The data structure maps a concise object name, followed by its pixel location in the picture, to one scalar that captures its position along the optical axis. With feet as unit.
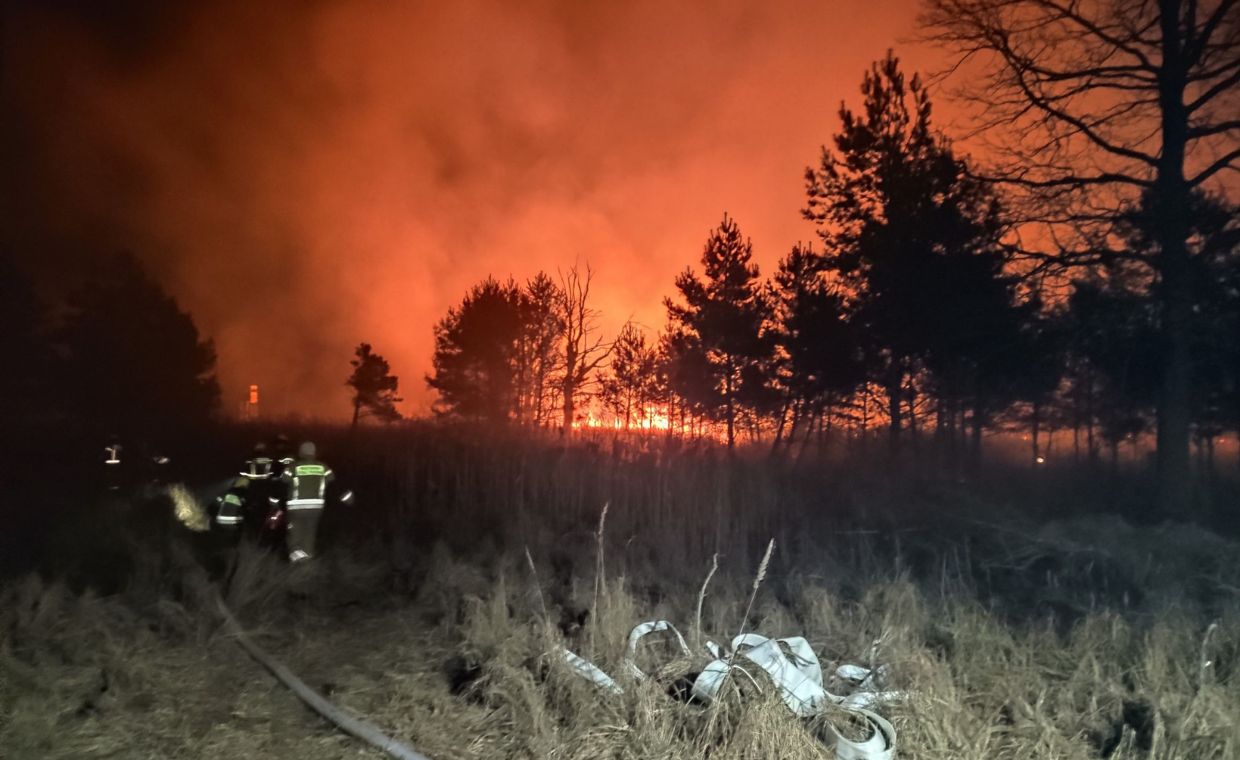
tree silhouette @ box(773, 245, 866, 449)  79.92
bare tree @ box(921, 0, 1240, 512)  44.50
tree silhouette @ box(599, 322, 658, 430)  107.76
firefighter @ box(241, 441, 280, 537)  34.99
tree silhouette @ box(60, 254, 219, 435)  135.03
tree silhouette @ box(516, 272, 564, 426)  105.19
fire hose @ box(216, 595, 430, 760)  15.98
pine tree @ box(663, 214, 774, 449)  92.58
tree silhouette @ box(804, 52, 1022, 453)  52.19
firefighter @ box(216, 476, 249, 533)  33.96
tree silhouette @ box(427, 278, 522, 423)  123.24
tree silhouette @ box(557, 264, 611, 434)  96.22
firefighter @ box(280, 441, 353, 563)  30.86
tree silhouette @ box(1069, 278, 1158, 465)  45.80
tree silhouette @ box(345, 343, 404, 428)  142.41
